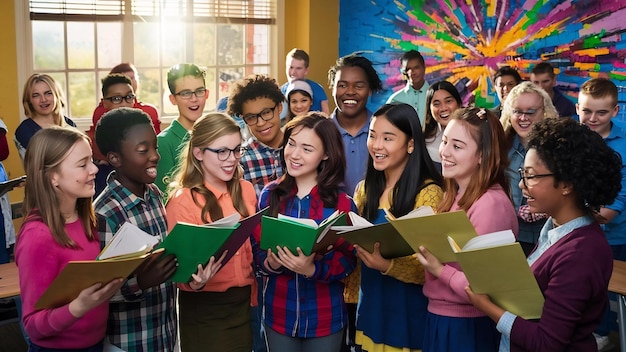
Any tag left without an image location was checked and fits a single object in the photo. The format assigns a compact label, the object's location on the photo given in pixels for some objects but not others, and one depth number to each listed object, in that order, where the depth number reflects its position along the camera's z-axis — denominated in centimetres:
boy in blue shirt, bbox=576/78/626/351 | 366
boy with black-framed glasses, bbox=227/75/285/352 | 324
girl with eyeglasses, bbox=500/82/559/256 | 339
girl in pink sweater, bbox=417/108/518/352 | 223
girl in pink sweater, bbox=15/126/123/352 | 194
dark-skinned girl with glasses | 181
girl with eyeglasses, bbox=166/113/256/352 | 250
